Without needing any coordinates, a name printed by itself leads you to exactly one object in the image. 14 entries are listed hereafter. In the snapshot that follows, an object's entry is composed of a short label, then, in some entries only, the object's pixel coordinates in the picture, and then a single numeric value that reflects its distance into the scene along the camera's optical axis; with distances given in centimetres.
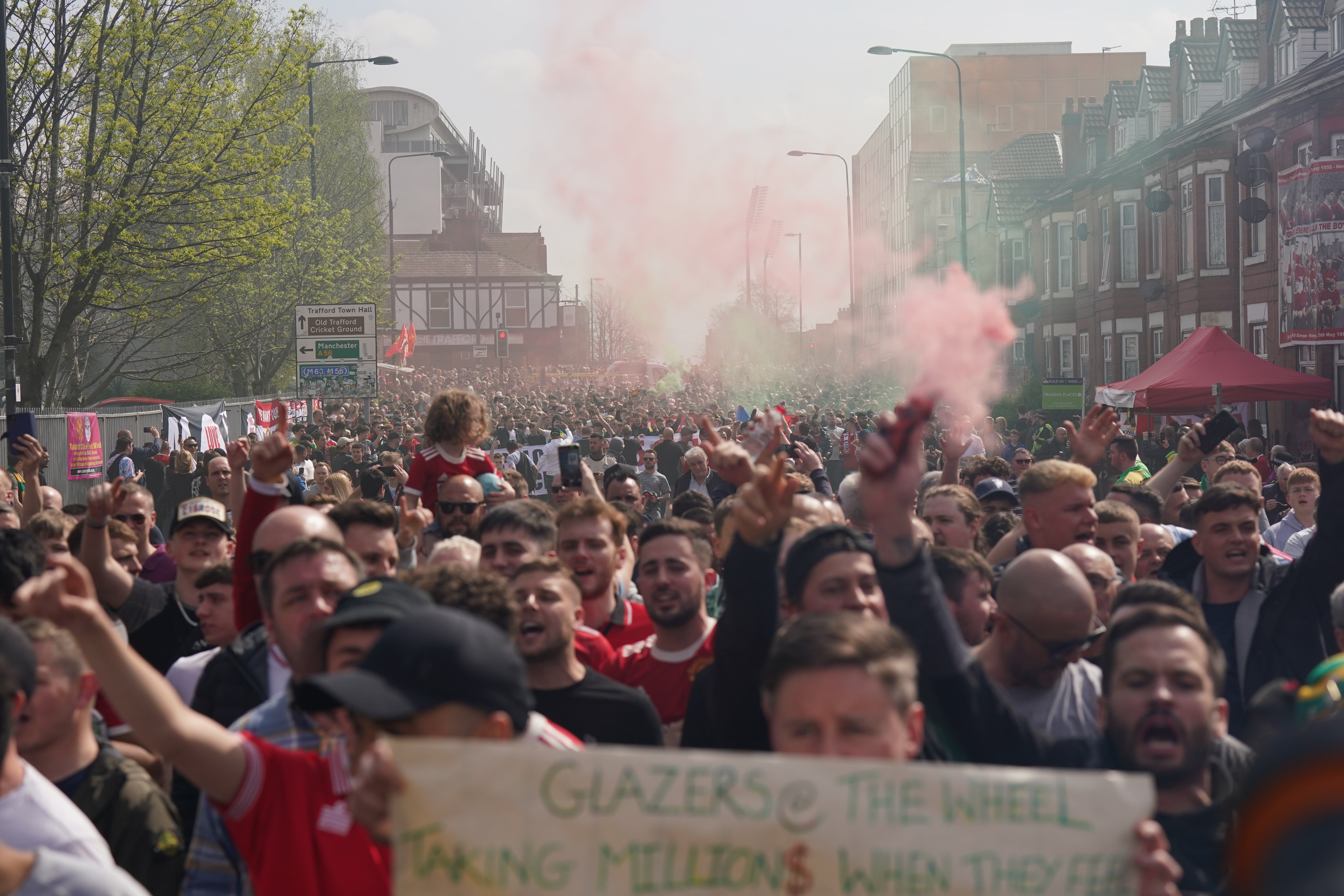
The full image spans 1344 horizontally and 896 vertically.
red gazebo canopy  2000
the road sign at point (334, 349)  2412
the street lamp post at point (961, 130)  2569
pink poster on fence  1869
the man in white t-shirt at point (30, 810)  279
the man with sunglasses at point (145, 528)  750
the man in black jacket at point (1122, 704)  327
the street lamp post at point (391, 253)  4400
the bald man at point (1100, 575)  536
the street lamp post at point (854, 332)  3997
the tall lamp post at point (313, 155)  2797
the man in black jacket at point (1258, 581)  533
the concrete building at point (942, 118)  5141
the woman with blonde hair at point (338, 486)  977
